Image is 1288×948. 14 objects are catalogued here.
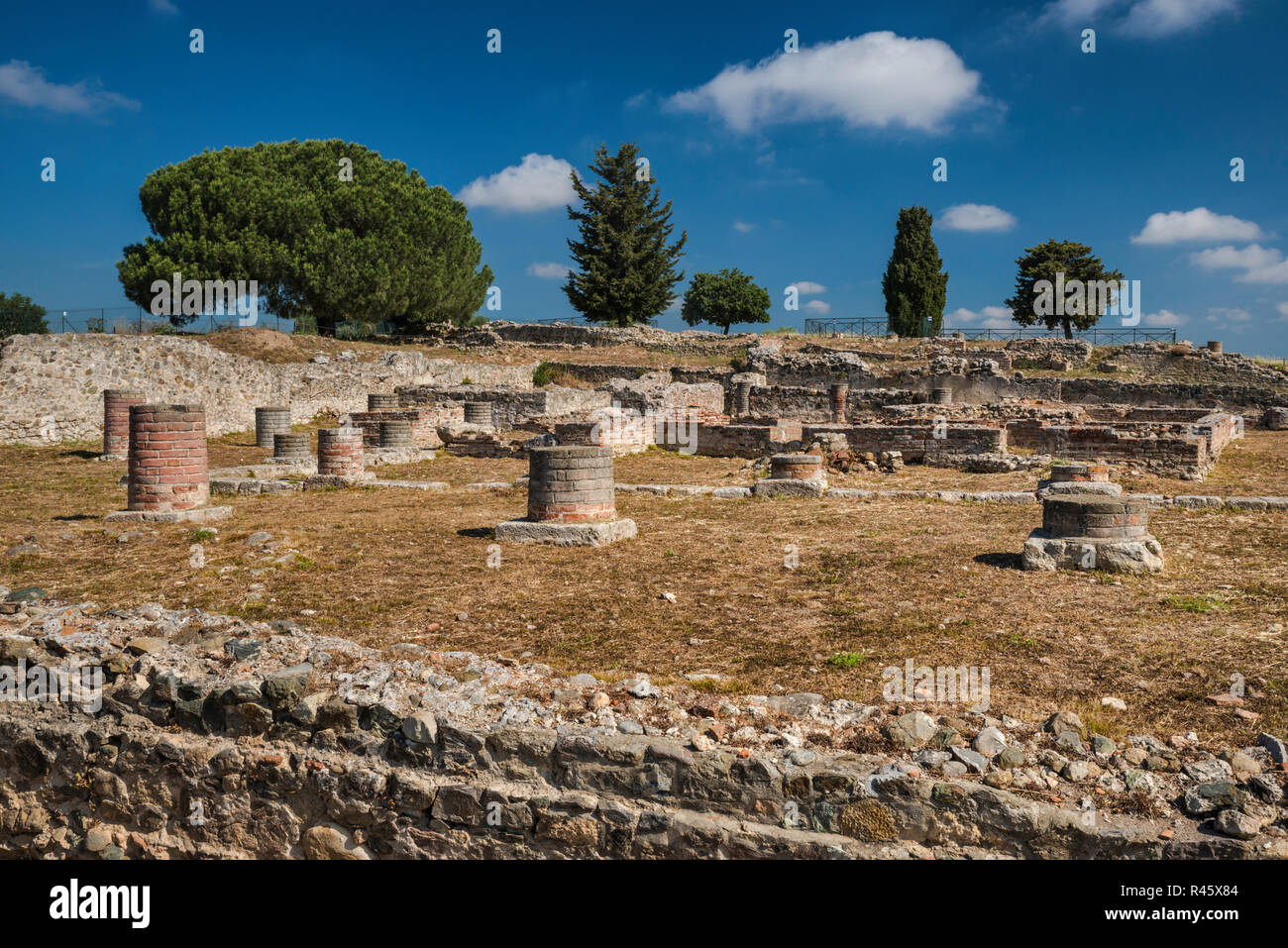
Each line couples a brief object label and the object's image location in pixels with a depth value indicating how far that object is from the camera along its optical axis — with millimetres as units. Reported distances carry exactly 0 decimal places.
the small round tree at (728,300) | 68438
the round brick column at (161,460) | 10898
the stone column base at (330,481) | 15031
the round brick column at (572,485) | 9953
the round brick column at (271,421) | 21297
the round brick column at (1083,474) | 12695
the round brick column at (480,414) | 23766
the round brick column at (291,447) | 17188
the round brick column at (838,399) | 24781
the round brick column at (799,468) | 13523
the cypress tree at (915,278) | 51219
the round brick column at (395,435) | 19250
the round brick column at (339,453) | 15406
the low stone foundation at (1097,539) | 7980
